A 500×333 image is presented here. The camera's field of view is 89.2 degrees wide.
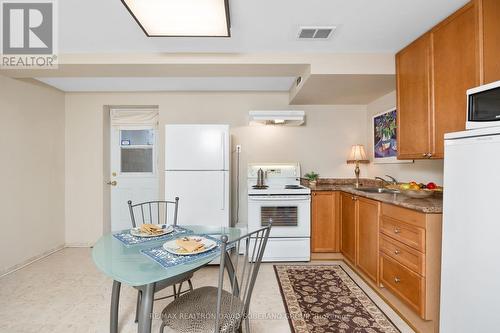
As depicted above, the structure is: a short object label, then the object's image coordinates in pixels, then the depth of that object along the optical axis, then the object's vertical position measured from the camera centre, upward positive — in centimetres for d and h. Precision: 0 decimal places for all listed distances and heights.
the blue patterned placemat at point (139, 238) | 160 -48
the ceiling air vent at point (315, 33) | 206 +112
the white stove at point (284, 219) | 314 -67
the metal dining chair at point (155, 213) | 308 -71
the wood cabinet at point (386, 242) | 170 -70
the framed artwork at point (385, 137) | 314 +37
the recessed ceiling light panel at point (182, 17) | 158 +101
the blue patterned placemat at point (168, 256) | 126 -48
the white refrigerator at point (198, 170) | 304 -5
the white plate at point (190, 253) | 135 -46
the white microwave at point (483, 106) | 138 +34
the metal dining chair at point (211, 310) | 122 -77
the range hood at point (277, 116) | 346 +68
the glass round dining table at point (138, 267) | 111 -48
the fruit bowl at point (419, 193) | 208 -23
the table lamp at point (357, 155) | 363 +15
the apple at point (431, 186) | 223 -18
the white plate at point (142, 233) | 169 -46
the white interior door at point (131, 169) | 407 -5
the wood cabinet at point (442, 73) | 165 +70
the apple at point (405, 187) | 225 -19
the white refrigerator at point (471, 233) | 121 -36
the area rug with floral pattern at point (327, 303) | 191 -120
